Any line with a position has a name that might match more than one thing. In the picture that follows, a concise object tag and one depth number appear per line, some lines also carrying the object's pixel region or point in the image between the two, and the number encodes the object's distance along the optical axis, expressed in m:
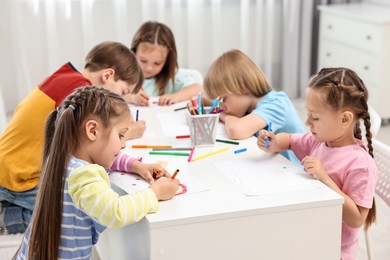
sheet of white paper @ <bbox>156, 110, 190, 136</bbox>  2.22
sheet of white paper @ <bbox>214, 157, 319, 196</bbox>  1.68
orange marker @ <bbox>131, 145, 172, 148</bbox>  2.06
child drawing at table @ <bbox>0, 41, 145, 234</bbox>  2.10
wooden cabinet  4.07
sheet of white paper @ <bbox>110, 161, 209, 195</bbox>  1.69
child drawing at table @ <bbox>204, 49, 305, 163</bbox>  2.26
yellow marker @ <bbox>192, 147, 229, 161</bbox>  1.95
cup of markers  2.04
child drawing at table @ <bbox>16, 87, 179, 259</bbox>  1.52
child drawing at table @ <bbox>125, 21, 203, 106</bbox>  2.91
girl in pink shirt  1.73
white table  1.52
